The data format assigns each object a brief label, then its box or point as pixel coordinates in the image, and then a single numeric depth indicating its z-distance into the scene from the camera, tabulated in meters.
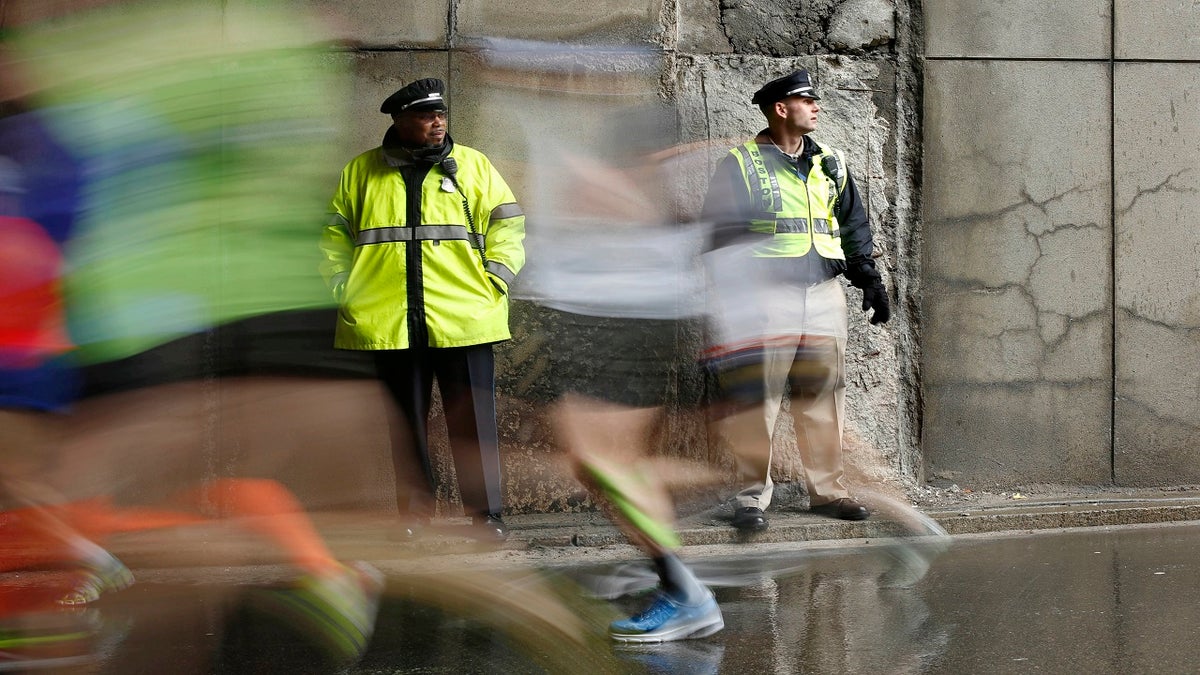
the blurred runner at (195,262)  8.43
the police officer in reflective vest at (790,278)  11.05
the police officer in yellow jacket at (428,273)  10.21
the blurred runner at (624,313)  7.51
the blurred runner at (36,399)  7.64
